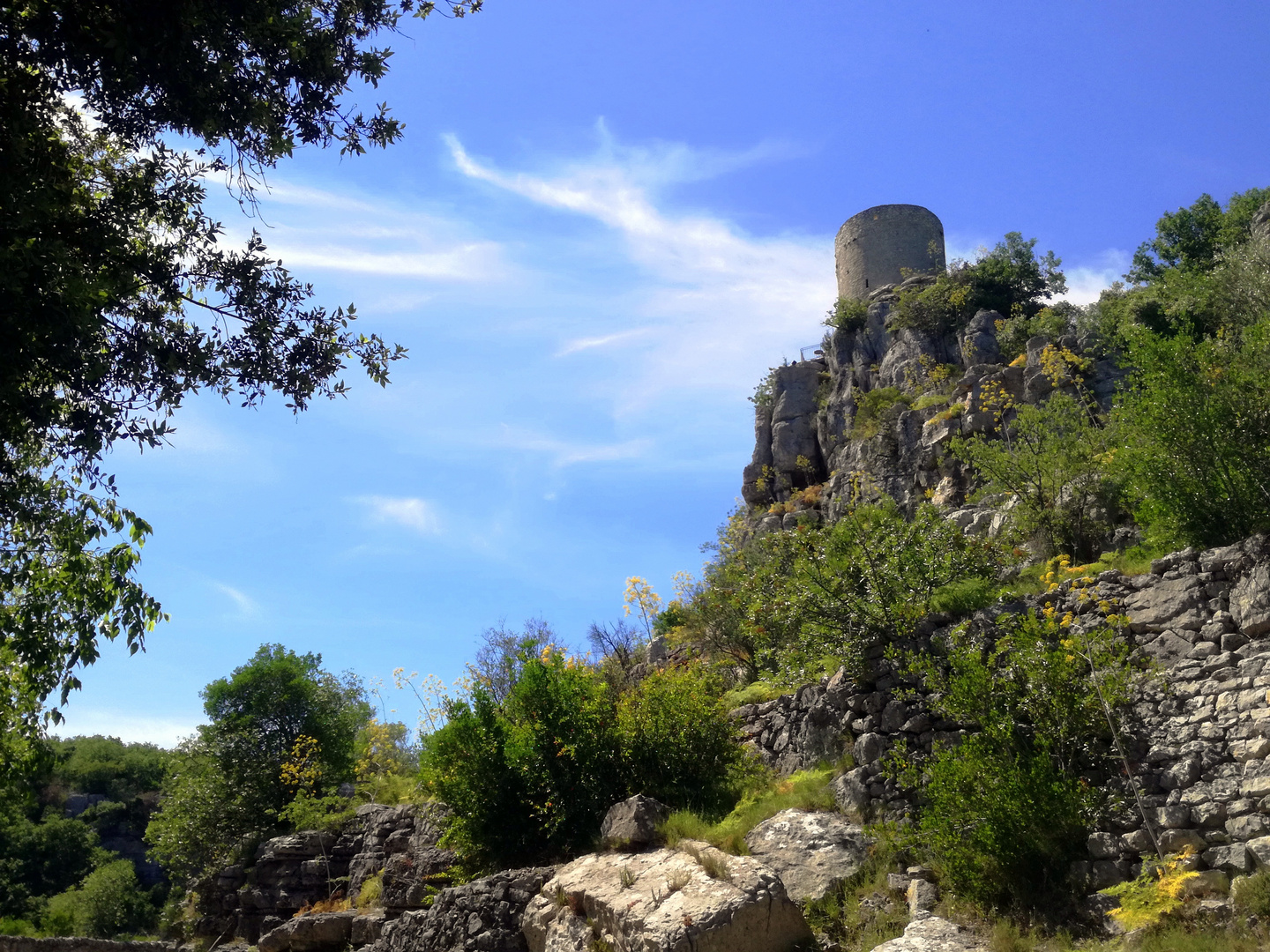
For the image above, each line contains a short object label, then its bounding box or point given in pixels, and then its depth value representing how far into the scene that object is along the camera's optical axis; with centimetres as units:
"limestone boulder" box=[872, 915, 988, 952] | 786
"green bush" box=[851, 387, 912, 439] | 2886
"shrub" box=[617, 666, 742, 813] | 1269
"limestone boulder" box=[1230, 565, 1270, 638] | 877
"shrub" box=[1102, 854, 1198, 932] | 705
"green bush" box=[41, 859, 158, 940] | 3425
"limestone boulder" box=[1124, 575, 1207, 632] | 934
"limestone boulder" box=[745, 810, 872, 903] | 968
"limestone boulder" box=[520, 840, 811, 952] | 877
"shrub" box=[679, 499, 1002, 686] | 1184
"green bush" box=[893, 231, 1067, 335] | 3095
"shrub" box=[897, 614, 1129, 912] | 830
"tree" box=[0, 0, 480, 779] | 709
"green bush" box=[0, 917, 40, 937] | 2652
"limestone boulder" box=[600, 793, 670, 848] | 1111
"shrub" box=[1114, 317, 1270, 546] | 1054
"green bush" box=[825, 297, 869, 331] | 3434
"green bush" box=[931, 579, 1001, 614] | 1136
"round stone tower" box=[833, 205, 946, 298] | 3716
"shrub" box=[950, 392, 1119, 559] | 1441
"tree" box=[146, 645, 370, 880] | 2325
